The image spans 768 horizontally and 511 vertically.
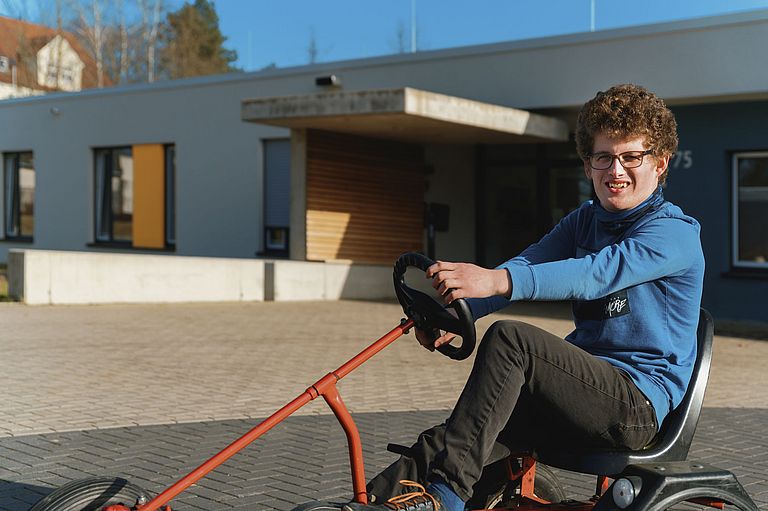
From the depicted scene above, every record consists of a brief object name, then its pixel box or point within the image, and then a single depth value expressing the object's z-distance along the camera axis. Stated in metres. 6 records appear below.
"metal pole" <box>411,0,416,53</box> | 21.42
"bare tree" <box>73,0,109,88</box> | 45.53
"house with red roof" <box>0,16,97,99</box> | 47.28
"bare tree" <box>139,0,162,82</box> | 46.46
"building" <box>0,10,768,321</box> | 14.81
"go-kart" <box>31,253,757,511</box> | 2.85
